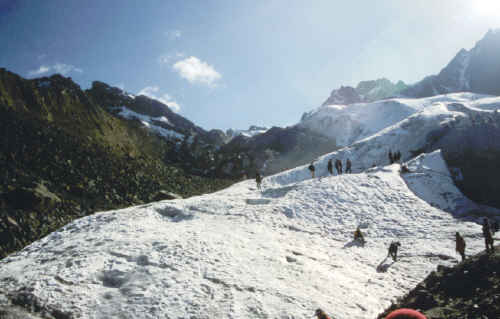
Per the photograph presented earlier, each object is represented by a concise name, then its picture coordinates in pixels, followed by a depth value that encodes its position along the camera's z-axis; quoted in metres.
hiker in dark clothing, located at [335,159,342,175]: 34.62
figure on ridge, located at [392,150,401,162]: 36.51
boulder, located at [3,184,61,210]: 30.91
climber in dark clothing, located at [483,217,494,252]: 14.70
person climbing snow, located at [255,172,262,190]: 32.93
